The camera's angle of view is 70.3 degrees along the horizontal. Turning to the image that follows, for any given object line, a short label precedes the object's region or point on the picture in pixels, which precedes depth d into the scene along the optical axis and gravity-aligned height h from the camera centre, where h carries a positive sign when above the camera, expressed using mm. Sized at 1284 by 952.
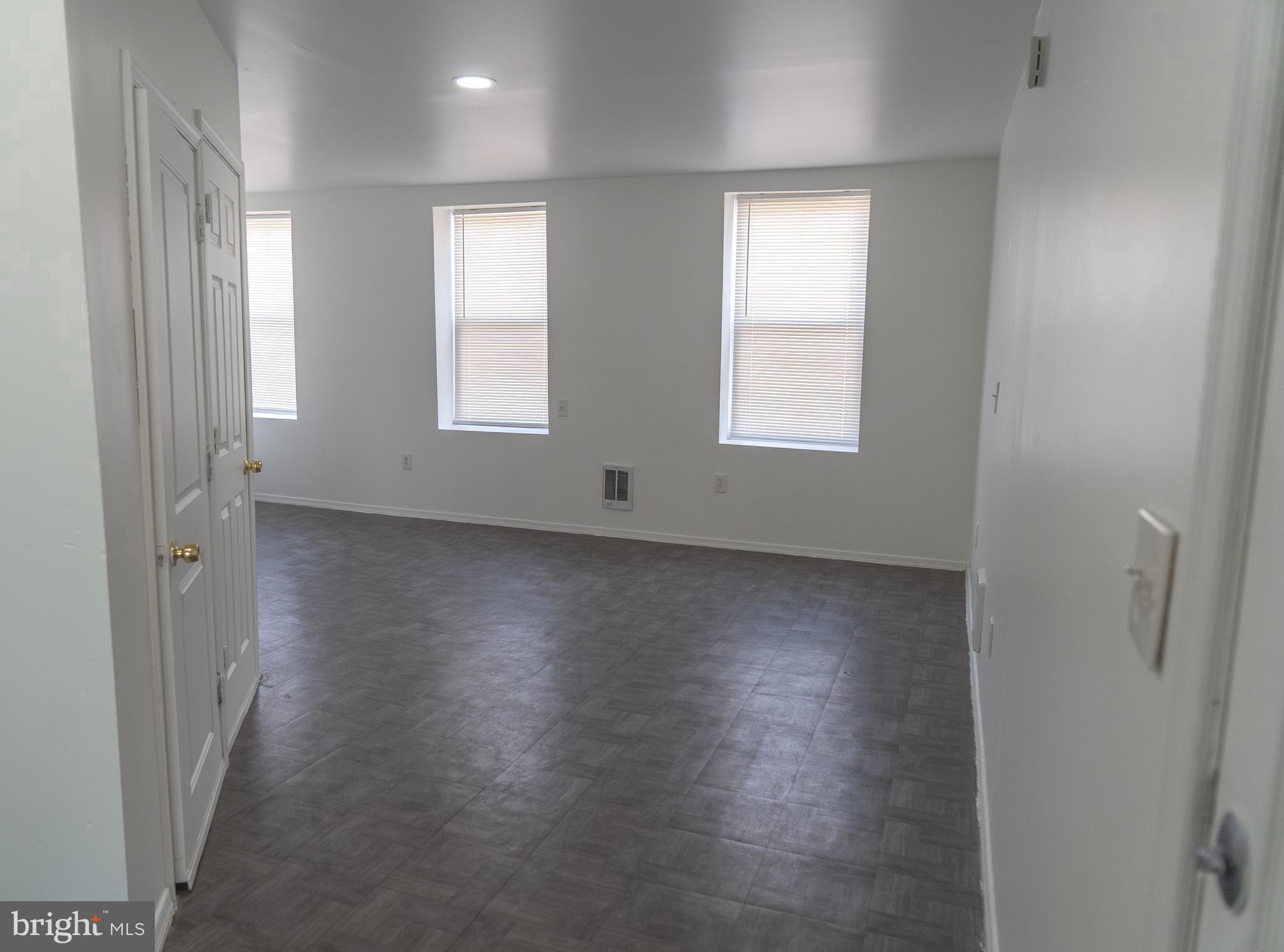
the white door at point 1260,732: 578 -242
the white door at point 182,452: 2062 -263
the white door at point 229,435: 2732 -282
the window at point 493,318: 6234 +239
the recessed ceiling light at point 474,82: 3562 +1060
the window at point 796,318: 5465 +253
